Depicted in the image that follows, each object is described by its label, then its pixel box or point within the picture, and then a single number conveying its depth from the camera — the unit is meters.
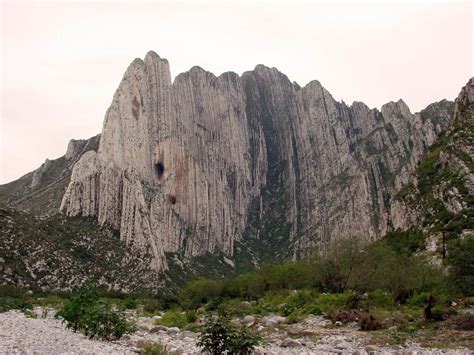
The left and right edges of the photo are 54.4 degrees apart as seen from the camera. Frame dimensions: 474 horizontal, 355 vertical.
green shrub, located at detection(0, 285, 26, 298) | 67.81
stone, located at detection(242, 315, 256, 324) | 32.64
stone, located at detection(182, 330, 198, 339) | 26.20
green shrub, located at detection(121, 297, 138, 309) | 63.12
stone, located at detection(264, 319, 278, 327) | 29.78
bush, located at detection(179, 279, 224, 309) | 61.34
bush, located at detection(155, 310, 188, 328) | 33.53
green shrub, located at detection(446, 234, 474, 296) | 30.72
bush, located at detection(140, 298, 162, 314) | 56.68
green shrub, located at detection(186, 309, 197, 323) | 35.62
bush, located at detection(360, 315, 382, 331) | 24.36
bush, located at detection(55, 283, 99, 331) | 23.25
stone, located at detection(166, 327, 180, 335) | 28.38
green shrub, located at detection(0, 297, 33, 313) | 47.34
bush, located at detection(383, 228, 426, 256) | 58.53
